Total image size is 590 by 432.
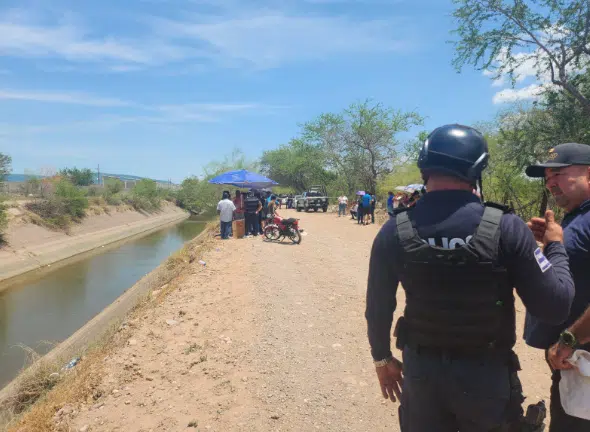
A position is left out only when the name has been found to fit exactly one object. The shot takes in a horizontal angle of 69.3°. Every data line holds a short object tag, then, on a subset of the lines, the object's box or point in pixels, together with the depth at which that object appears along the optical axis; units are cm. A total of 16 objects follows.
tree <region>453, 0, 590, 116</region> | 1333
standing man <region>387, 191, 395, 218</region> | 1989
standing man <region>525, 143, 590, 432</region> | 197
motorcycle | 1379
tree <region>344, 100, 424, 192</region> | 3541
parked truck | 3488
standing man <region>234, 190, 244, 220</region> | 1655
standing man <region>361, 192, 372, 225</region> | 2108
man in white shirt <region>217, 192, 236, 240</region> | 1466
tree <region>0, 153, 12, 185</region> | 3698
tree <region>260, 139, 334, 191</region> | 4647
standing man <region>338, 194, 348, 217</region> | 2881
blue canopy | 1619
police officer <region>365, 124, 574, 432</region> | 172
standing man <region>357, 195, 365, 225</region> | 2147
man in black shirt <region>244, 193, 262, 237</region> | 1496
